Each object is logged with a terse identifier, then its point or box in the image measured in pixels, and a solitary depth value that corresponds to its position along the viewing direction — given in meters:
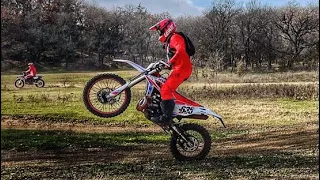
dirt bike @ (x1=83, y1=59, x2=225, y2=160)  5.35
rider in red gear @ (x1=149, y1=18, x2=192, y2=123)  5.16
